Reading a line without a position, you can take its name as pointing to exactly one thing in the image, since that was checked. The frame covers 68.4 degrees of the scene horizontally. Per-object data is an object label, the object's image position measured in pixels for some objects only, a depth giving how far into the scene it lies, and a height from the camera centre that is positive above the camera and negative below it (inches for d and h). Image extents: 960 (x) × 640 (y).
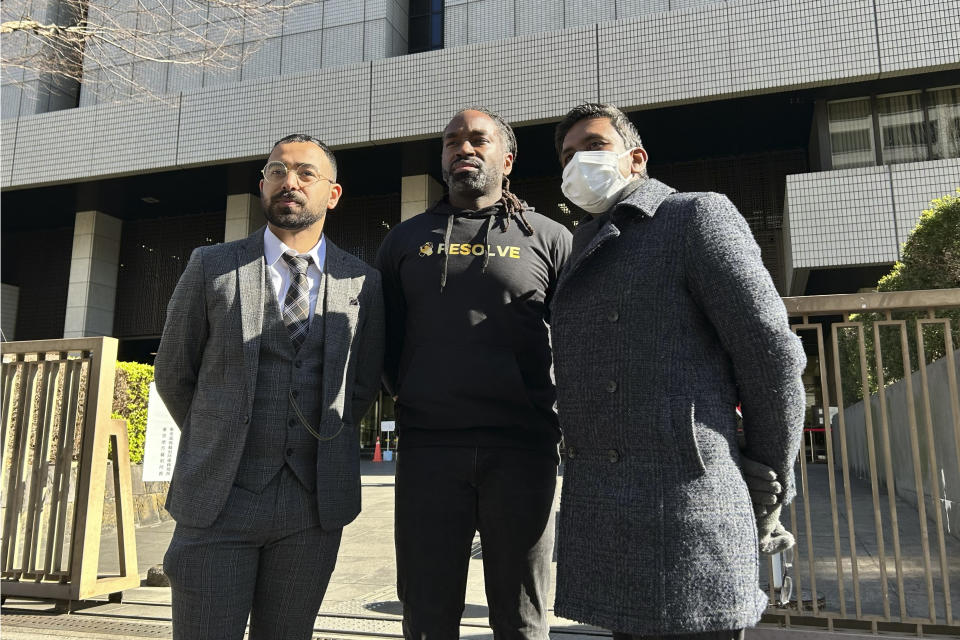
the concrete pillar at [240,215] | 656.4 +222.9
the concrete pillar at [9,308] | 778.8 +163.2
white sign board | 208.2 +3.8
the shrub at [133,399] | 306.2 +25.4
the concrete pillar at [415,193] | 597.0 +221.7
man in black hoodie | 86.6 +6.0
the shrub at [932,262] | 348.5 +99.2
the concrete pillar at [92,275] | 701.3 +181.8
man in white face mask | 59.6 +3.2
